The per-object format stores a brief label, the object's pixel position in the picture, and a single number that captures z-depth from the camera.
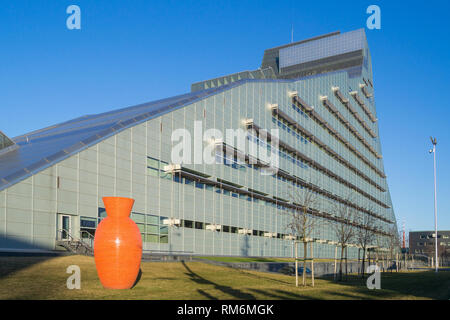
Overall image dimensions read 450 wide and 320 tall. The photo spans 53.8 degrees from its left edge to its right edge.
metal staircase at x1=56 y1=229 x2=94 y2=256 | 29.67
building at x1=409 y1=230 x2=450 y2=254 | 148.62
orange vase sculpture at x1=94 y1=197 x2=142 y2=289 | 16.91
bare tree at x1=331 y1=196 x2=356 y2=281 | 78.37
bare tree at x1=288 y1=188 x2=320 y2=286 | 62.25
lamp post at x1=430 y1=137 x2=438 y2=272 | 64.62
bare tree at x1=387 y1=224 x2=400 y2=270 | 70.04
